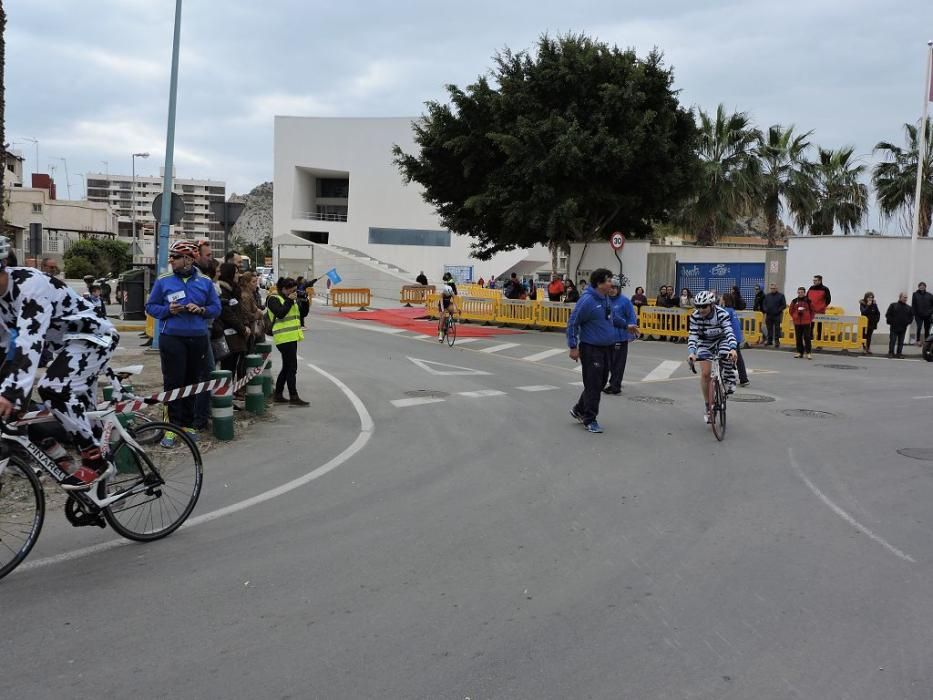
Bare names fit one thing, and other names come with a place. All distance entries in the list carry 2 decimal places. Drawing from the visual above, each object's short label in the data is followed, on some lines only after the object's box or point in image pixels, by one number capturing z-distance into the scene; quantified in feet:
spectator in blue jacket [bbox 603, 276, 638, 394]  43.65
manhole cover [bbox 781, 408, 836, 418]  37.81
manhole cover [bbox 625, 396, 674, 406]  41.34
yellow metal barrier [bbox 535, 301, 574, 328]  89.02
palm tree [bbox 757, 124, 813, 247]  119.65
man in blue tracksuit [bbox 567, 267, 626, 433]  33.94
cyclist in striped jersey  33.12
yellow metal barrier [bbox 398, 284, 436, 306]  143.23
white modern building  232.32
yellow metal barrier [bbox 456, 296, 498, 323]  97.45
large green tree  89.56
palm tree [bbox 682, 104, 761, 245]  116.16
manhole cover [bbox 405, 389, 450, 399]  41.73
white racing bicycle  15.83
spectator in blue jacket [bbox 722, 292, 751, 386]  44.47
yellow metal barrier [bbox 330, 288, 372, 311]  129.39
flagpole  74.64
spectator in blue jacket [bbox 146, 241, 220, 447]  26.99
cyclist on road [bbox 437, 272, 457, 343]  69.82
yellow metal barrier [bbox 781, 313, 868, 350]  69.46
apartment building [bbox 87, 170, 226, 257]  581.53
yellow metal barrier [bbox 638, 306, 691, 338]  78.54
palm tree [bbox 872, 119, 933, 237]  109.09
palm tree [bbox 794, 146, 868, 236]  122.01
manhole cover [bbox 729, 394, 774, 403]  42.29
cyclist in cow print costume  15.29
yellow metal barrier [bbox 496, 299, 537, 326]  92.53
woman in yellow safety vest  36.78
